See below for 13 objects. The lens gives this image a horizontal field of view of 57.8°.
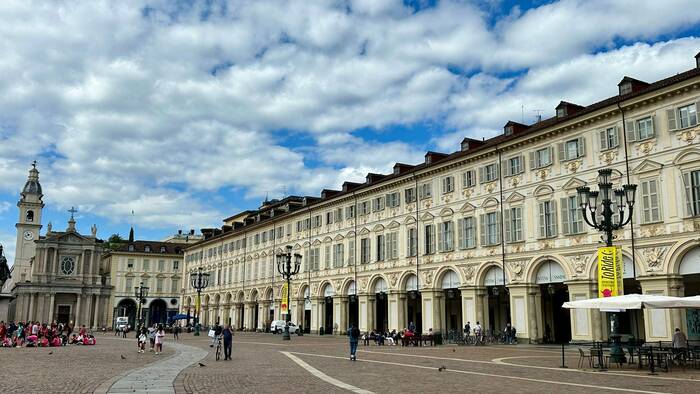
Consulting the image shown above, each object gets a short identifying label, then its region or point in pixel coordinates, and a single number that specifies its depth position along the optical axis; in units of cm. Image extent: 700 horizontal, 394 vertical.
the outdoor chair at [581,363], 2223
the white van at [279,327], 6306
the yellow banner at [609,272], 2307
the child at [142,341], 3197
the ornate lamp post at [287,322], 4636
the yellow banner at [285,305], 4844
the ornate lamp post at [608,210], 2205
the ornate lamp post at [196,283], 6134
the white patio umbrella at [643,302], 2097
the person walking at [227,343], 2667
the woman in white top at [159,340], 3216
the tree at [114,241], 12306
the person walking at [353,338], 2548
